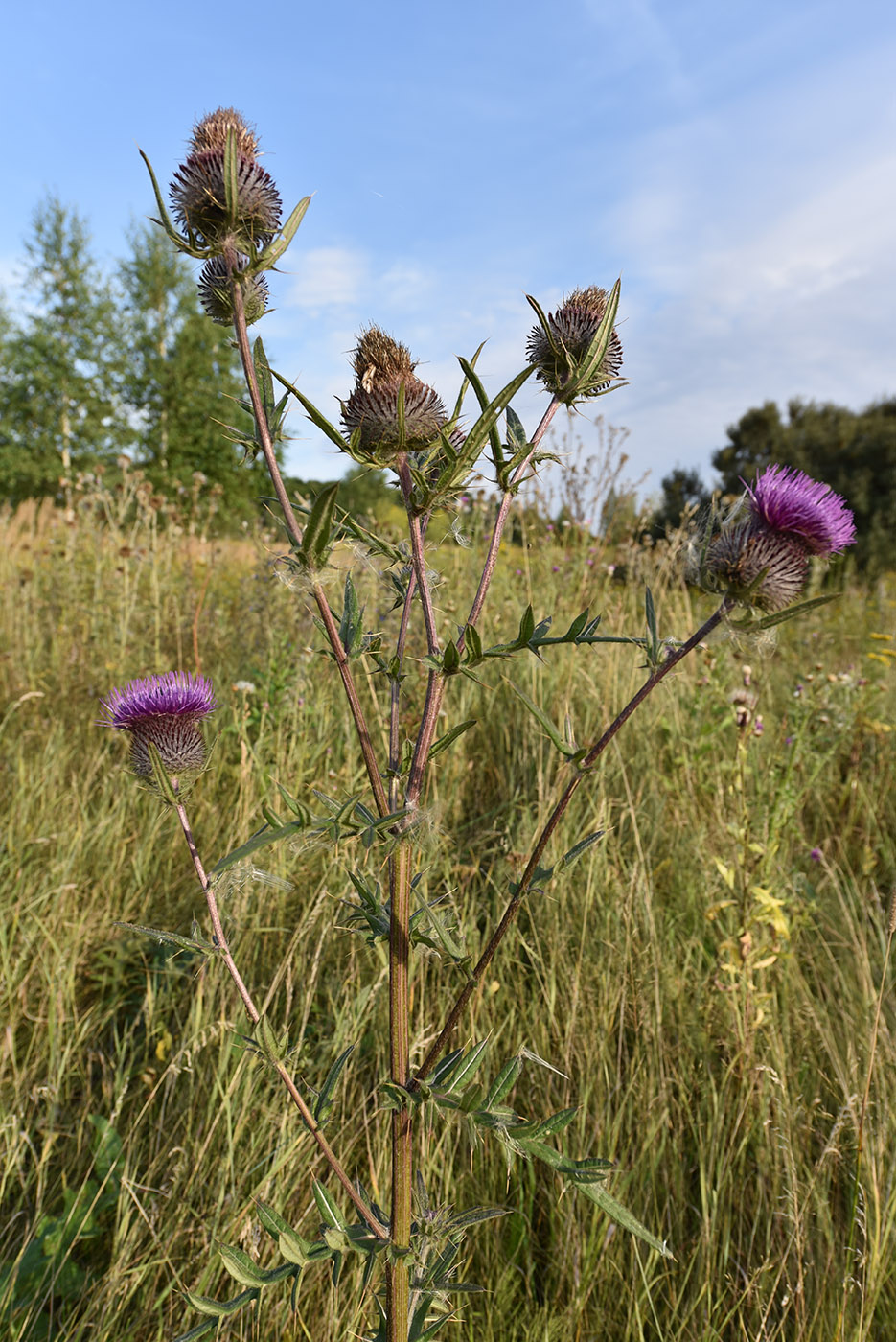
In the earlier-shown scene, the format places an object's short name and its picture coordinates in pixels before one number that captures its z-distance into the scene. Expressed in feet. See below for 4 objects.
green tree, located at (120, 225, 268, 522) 102.37
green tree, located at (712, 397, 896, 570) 63.87
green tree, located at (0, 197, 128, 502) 95.55
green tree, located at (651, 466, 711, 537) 63.93
